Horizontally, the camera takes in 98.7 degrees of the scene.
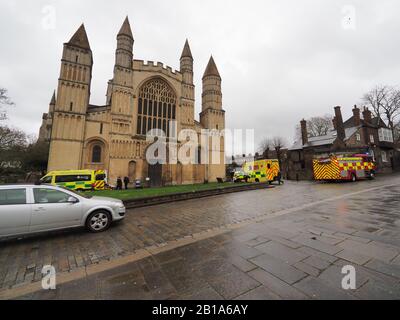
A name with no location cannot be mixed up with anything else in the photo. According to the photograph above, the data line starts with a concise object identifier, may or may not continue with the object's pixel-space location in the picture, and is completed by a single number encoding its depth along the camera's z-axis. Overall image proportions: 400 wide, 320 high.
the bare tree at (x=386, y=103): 28.88
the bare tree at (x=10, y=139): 21.89
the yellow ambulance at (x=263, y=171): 19.16
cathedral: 19.77
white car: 3.96
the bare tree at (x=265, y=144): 57.36
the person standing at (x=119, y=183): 18.82
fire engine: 16.39
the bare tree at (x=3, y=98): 18.80
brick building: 24.73
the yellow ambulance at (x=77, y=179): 14.92
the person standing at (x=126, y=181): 19.47
